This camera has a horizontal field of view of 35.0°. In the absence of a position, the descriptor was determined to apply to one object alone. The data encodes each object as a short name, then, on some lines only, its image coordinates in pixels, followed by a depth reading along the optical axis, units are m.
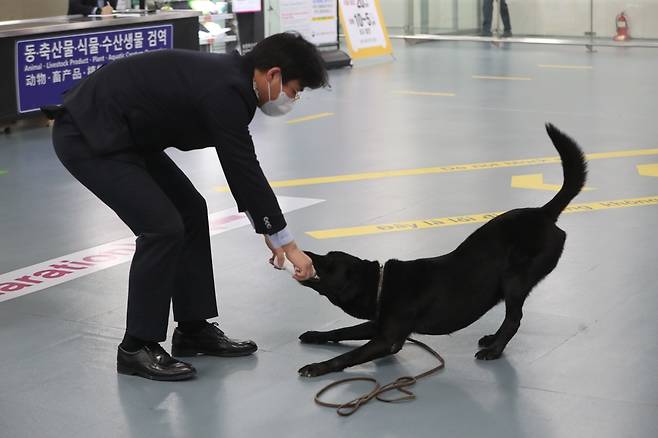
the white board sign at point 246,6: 15.09
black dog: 4.29
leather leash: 4.00
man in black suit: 4.03
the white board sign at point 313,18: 15.12
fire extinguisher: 17.42
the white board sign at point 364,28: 15.66
